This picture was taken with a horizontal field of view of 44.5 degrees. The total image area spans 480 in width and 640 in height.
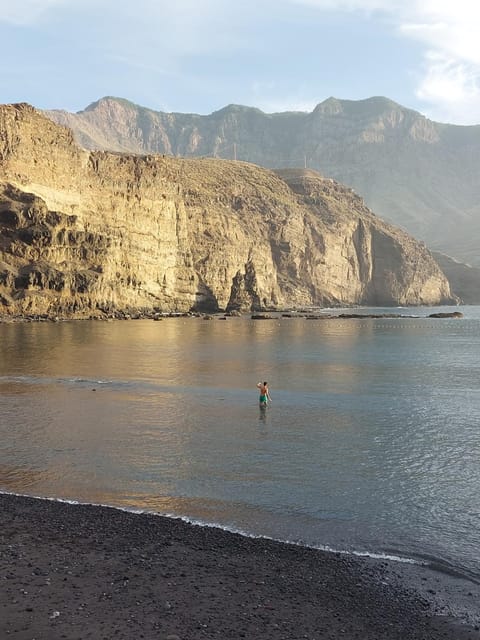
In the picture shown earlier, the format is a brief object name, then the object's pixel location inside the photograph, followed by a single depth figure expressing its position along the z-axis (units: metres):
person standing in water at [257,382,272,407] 29.62
